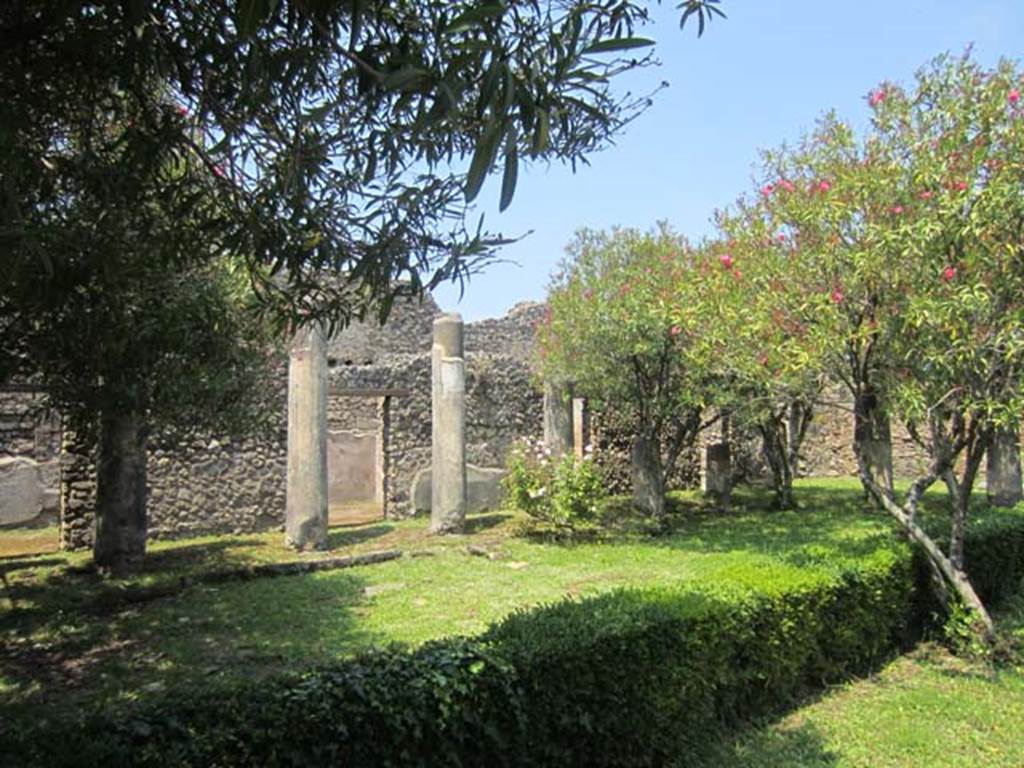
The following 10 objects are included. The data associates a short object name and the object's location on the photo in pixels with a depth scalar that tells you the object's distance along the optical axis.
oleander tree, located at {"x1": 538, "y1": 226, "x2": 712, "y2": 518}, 11.76
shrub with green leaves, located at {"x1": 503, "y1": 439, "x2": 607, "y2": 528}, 11.81
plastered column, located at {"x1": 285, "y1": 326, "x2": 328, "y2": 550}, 10.89
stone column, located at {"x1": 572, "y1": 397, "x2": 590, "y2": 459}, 15.84
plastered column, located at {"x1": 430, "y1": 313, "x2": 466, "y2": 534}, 12.44
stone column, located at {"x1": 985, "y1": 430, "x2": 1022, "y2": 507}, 13.70
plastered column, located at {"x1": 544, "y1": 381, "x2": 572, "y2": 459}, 15.16
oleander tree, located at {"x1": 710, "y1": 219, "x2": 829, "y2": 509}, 6.55
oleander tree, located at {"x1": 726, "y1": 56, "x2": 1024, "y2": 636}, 5.71
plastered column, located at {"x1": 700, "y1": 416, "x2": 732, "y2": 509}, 15.96
